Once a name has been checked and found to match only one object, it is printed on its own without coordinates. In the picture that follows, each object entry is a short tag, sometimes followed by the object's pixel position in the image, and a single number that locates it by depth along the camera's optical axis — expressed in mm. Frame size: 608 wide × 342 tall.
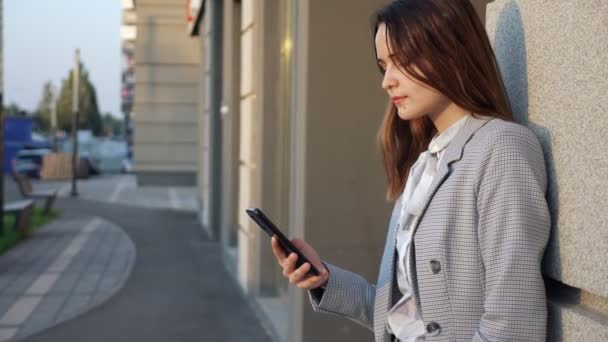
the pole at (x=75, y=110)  23059
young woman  1607
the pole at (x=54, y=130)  43250
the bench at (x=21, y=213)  12435
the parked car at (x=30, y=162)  34688
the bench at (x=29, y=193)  16125
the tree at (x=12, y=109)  94188
